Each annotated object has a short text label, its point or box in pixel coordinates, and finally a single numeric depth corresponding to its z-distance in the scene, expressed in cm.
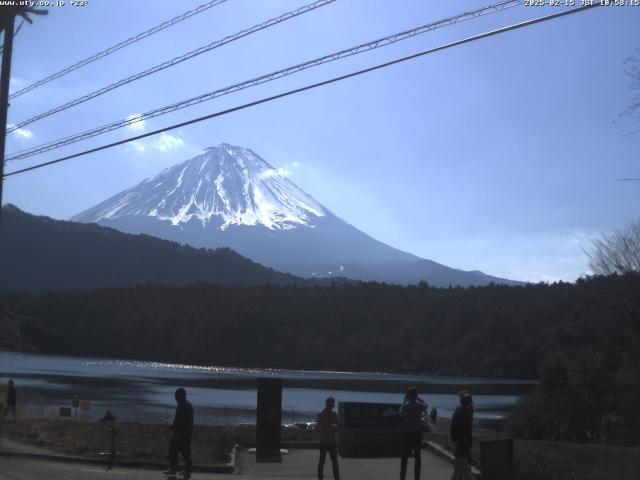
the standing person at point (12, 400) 2533
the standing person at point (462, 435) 1109
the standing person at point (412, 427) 1203
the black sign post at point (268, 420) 1551
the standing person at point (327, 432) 1220
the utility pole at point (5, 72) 1619
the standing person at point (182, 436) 1259
